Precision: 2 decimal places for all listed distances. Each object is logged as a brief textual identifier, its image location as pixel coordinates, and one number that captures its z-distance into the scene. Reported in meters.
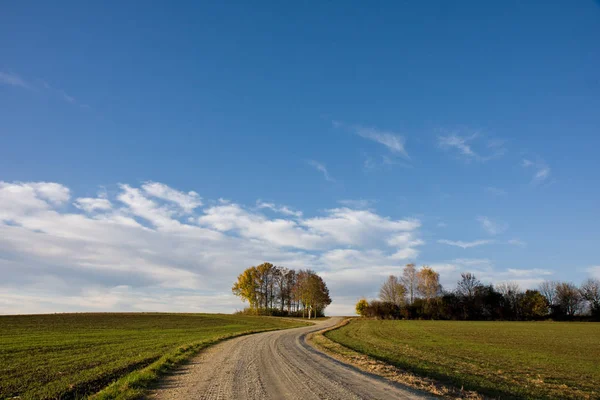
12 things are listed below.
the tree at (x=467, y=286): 113.12
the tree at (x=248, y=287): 107.94
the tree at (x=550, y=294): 107.96
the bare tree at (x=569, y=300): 102.50
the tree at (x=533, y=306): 101.69
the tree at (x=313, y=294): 104.56
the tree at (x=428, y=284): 111.38
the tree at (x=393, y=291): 113.81
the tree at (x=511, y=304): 105.19
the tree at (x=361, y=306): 108.75
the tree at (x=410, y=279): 114.88
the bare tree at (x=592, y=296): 97.06
